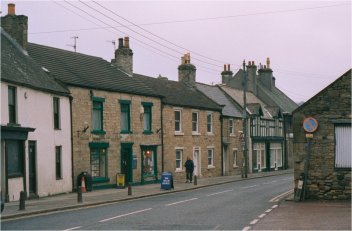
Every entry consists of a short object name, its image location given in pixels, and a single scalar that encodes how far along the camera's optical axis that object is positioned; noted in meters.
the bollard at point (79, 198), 24.51
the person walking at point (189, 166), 41.38
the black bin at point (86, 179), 32.62
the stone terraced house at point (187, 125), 43.53
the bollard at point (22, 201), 21.11
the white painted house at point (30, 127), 25.81
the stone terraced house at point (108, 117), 33.66
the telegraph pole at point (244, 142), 47.55
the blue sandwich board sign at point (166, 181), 33.78
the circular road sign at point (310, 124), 23.23
